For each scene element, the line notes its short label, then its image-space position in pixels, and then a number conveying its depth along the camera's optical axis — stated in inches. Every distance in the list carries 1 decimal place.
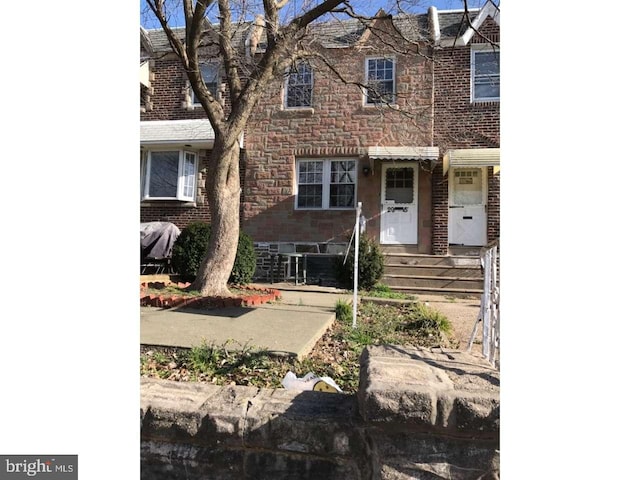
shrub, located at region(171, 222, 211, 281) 296.5
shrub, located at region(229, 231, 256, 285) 295.6
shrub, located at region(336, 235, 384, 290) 298.2
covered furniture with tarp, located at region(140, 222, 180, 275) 343.3
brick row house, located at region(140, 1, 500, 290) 369.7
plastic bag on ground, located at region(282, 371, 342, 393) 88.0
